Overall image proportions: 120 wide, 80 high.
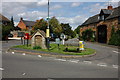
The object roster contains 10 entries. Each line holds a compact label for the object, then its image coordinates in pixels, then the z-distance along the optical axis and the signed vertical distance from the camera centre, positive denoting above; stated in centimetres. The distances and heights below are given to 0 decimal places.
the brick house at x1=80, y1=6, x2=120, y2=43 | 2316 +414
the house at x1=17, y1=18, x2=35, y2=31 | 6164 +908
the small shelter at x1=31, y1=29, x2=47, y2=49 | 1396 +3
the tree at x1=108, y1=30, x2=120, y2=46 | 2026 +22
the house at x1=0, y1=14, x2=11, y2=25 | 3252 +601
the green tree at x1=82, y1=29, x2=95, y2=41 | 3061 +149
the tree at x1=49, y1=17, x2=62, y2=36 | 3333 +404
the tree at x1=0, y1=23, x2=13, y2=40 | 2646 +236
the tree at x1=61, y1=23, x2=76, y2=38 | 4121 +397
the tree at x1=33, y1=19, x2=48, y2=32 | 3222 +443
